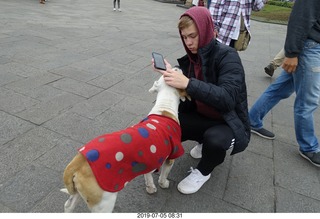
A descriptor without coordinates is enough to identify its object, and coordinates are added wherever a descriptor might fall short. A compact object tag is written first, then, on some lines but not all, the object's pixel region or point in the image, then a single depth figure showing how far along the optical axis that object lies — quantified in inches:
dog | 66.8
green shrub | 1028.9
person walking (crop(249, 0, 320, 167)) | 105.5
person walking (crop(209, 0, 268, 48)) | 148.3
